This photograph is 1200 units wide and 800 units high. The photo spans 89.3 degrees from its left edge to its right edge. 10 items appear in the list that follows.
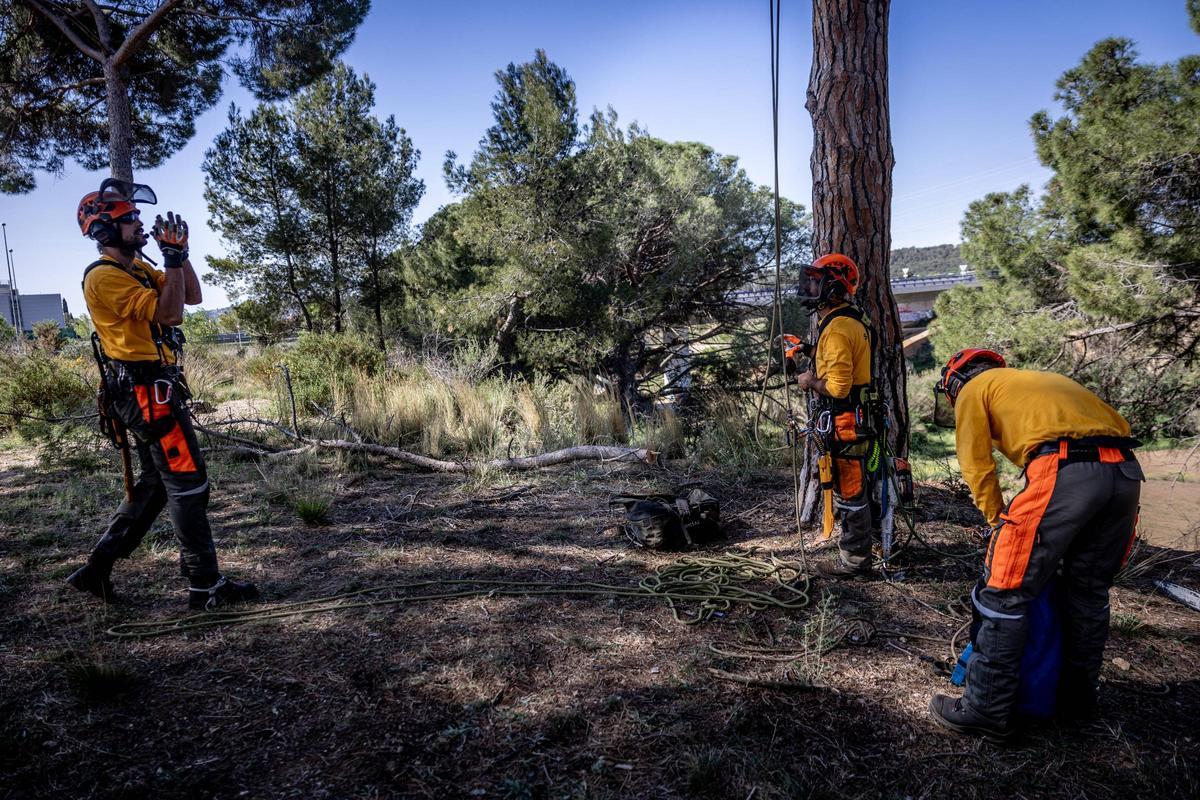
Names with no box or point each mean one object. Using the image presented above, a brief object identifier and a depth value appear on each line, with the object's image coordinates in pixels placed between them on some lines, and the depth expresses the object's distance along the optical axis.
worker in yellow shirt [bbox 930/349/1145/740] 2.09
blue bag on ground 2.21
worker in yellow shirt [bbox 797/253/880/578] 3.43
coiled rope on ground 3.13
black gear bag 4.12
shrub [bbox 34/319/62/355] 15.21
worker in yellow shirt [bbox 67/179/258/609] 3.04
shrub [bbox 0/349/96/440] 7.83
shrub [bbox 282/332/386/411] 9.27
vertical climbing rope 3.46
